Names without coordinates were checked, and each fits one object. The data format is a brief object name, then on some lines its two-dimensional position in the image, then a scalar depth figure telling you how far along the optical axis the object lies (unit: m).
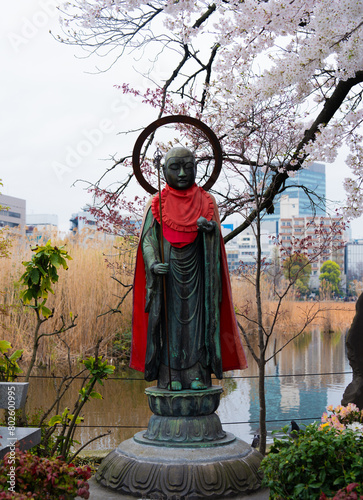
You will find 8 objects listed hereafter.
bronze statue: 3.92
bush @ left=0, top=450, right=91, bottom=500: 2.78
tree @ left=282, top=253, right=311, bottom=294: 38.26
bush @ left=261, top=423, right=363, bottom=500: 2.79
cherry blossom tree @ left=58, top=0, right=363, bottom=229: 4.39
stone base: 3.32
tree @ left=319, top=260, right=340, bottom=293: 46.59
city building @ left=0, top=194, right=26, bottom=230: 45.84
